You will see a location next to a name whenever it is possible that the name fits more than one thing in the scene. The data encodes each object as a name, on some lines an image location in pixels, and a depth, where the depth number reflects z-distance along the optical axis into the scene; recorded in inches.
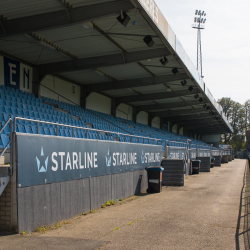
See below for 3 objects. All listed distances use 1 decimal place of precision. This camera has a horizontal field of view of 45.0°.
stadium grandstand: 271.6
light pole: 2155.3
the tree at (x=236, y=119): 4431.6
